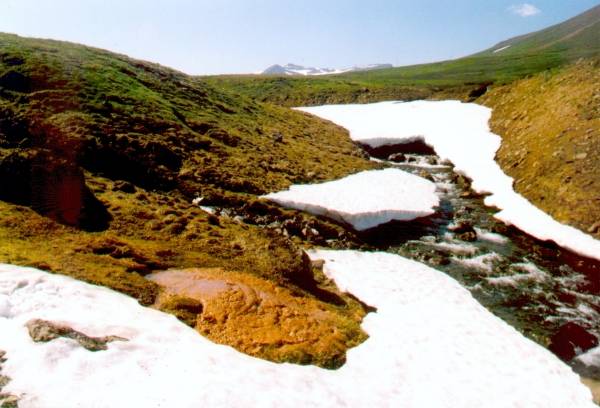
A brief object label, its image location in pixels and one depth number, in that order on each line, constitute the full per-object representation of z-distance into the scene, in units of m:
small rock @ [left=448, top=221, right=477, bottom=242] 19.64
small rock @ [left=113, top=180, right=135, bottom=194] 16.75
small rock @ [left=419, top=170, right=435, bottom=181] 29.00
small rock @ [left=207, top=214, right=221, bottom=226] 16.14
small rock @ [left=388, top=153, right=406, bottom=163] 35.31
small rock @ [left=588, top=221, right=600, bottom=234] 18.33
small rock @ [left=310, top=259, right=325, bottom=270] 15.61
